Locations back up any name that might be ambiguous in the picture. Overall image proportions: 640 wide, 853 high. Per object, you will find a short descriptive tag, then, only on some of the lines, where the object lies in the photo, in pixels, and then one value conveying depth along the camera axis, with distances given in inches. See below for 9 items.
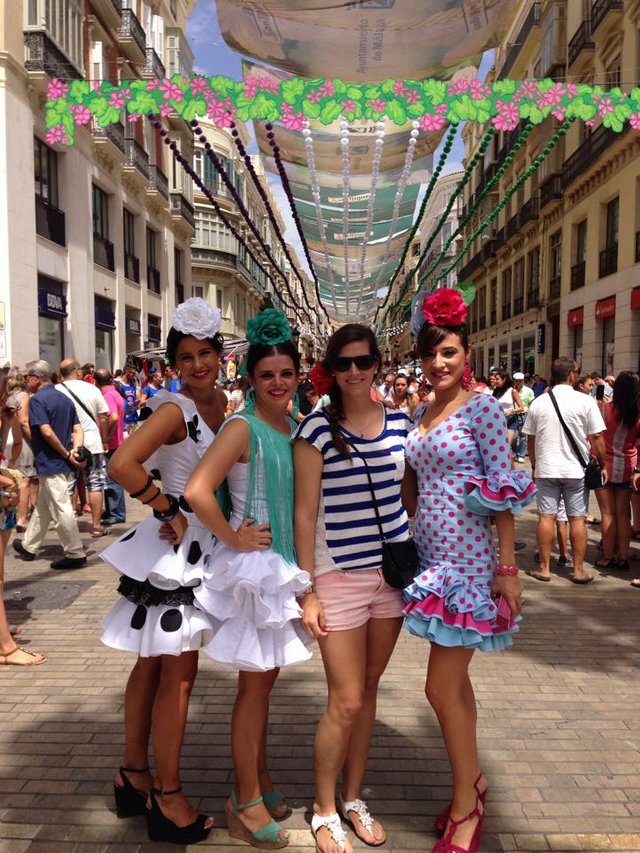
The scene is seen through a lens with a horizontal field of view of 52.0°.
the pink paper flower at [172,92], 191.9
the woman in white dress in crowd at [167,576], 95.7
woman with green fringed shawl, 92.8
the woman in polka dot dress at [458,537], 93.6
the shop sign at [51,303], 625.3
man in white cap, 531.5
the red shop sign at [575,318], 932.0
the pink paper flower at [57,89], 196.2
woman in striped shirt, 96.3
